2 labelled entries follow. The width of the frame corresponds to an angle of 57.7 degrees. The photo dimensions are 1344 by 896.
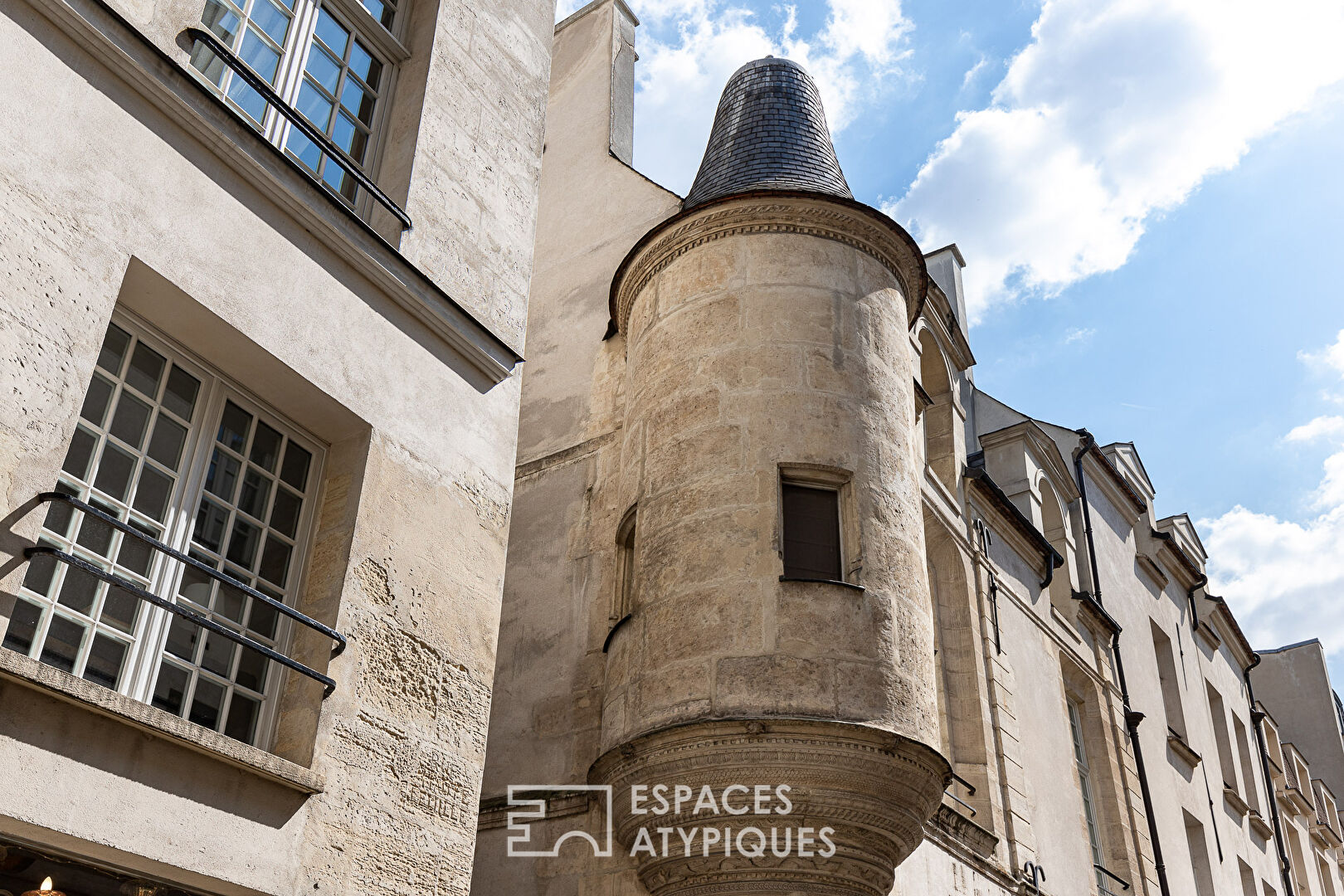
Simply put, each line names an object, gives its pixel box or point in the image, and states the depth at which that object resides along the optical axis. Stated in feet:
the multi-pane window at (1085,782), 45.65
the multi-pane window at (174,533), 14.44
